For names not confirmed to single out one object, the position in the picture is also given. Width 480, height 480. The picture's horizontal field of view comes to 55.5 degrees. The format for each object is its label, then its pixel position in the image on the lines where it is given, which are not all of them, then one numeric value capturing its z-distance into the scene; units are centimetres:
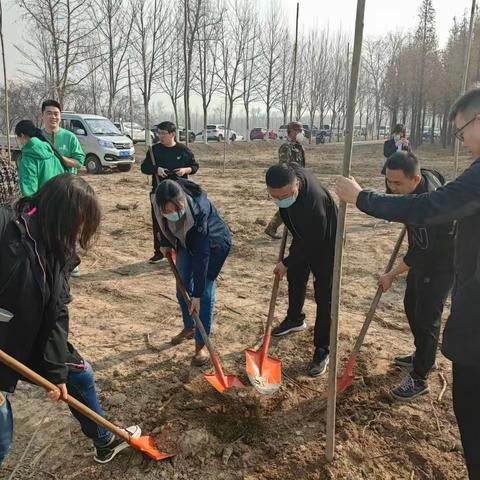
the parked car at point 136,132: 2698
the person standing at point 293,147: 664
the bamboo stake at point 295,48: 1058
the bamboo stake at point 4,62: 880
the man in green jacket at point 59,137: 429
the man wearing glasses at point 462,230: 164
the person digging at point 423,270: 275
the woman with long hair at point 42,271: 164
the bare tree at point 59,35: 1478
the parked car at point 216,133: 3417
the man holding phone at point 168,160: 519
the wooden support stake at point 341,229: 188
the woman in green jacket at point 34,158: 399
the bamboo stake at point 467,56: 616
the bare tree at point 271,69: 3158
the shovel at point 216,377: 299
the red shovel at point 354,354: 307
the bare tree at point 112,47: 2145
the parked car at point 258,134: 3838
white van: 1393
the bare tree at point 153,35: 2334
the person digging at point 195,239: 298
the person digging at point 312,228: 300
